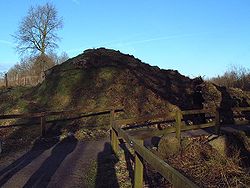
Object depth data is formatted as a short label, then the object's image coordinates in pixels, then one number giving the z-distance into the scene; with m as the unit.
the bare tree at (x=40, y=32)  32.88
